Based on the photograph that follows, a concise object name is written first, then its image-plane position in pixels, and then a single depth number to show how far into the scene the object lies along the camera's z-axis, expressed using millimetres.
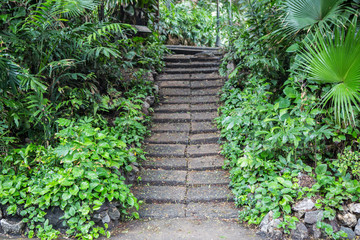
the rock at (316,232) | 2715
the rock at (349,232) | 2697
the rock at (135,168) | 3865
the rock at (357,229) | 2712
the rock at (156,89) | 5609
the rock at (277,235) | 2750
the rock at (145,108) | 5013
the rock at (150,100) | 5234
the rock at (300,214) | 2793
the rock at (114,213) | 3023
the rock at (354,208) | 2745
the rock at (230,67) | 5520
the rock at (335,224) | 2730
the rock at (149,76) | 5790
